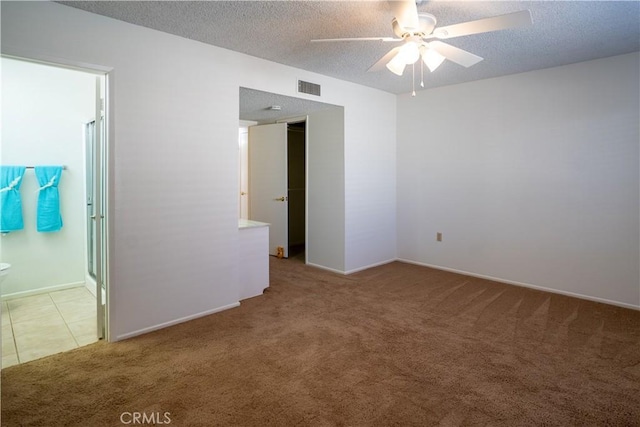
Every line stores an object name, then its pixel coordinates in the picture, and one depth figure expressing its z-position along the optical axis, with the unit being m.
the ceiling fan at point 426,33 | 2.04
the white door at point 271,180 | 5.59
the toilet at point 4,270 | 3.22
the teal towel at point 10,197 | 3.59
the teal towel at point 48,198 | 3.80
